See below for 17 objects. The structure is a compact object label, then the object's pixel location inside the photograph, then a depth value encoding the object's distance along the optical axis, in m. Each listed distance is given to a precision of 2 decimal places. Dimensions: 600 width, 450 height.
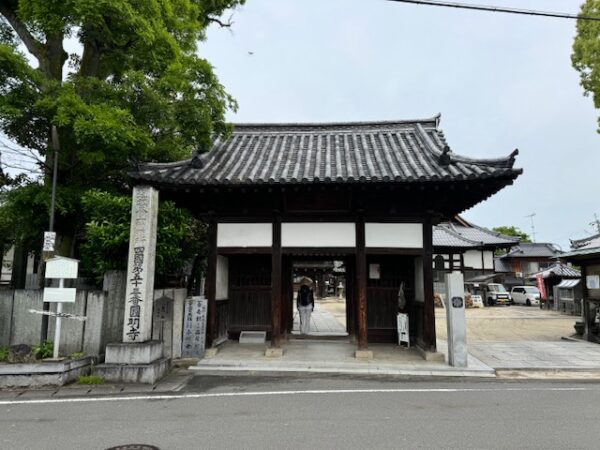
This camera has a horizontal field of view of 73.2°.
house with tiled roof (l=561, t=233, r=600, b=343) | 14.22
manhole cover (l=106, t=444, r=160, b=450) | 4.88
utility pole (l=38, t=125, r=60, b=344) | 8.61
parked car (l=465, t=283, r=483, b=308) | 35.41
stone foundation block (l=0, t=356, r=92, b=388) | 7.80
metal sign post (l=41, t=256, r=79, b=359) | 8.54
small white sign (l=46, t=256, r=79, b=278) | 8.55
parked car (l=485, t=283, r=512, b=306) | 38.16
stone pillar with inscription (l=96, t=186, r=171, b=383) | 8.23
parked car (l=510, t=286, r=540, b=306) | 38.38
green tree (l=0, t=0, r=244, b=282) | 8.75
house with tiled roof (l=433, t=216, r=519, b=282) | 29.75
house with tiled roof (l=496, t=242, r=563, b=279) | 48.53
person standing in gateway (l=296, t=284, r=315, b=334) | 14.48
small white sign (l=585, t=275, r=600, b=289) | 14.25
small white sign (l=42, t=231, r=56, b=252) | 8.54
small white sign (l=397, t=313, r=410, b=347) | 11.76
